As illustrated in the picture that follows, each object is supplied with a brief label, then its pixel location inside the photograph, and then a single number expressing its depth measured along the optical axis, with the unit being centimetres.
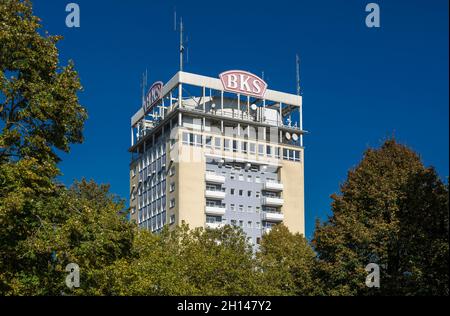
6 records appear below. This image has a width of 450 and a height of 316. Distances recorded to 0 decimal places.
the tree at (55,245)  2984
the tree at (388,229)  3878
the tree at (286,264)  4775
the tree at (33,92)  3250
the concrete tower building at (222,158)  11050
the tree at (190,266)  3862
